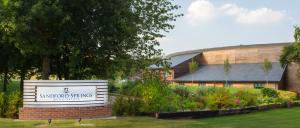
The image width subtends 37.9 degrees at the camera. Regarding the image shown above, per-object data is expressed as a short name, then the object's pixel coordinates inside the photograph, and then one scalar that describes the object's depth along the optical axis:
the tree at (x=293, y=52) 42.81
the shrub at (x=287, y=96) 31.38
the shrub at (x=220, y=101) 23.30
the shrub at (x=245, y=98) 25.35
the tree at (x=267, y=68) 63.62
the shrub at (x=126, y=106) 19.16
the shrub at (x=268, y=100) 29.12
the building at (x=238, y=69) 64.88
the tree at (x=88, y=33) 18.19
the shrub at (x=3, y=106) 18.47
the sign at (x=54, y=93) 16.73
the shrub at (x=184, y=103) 21.91
